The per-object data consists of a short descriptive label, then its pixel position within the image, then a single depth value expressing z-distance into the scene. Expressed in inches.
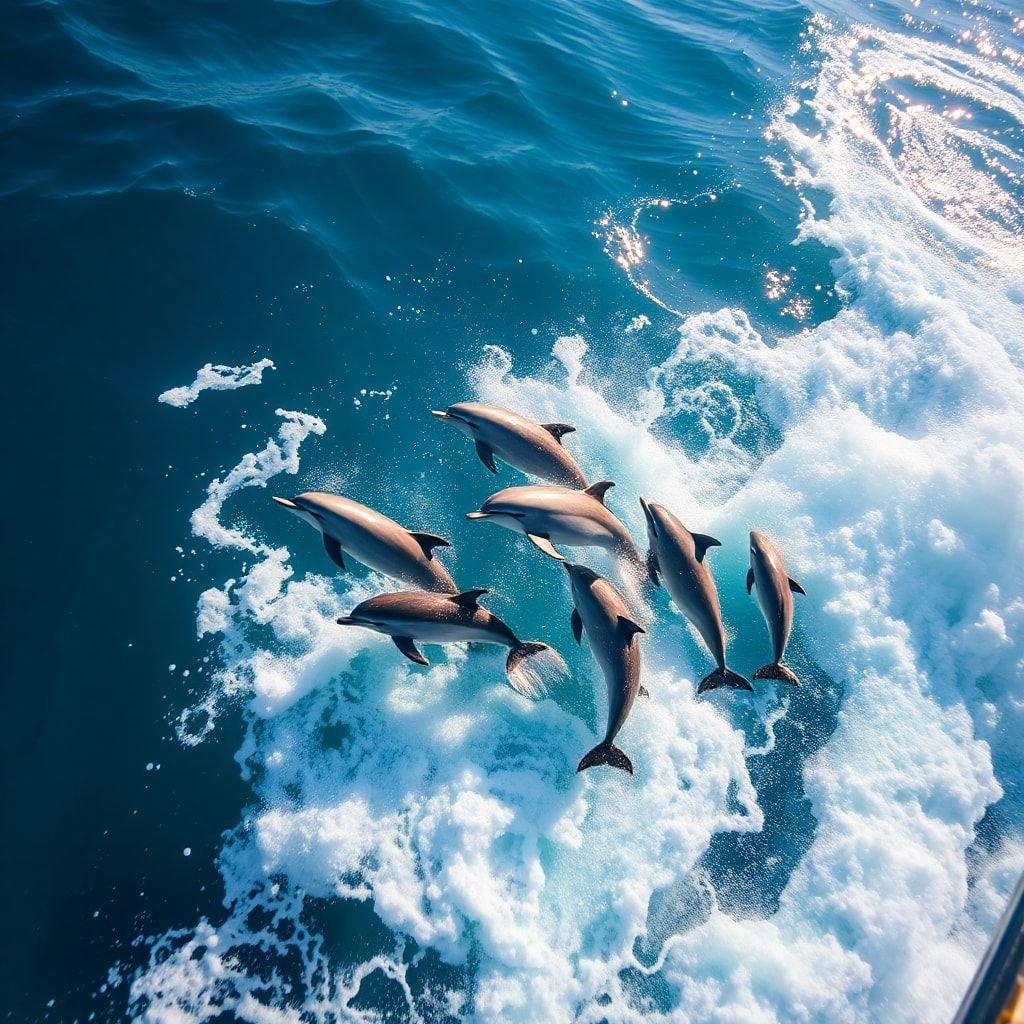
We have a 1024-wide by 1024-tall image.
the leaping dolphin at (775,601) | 291.3
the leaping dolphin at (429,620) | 274.8
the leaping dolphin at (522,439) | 327.3
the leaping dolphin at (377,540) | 288.7
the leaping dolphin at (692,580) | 283.4
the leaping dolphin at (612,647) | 265.3
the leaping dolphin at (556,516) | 299.9
